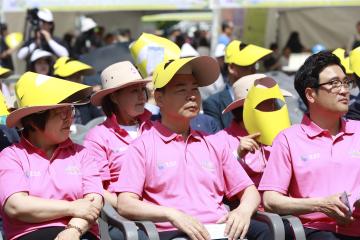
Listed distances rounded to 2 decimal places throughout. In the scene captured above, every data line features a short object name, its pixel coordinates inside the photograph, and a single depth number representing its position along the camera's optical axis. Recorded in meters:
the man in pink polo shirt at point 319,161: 7.68
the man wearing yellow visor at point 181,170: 7.50
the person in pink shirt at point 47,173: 7.34
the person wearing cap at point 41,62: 15.60
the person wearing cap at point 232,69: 11.30
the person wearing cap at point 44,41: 18.53
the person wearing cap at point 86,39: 27.80
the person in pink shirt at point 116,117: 8.91
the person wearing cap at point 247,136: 8.71
